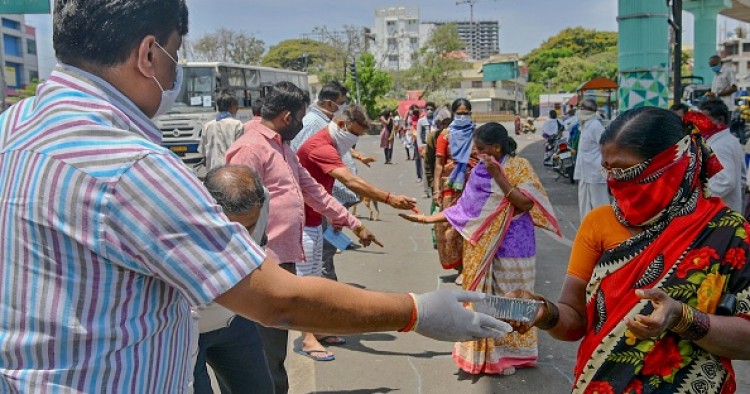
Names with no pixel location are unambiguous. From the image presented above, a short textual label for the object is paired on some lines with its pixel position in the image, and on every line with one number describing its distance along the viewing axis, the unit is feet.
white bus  60.44
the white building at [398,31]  357.41
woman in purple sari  15.66
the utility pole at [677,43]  32.65
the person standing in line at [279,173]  13.00
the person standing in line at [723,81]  39.63
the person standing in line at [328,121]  19.04
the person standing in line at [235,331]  10.07
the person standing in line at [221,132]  27.30
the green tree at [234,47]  162.04
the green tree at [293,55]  256.93
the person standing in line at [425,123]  48.58
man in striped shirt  4.56
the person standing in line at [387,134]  65.21
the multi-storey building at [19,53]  184.03
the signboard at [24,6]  21.56
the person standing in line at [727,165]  19.84
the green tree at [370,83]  151.53
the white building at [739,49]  216.54
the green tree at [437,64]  201.87
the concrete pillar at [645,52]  32.01
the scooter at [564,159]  50.60
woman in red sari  6.83
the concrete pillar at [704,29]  61.46
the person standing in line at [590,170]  30.27
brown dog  36.98
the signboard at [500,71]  176.86
